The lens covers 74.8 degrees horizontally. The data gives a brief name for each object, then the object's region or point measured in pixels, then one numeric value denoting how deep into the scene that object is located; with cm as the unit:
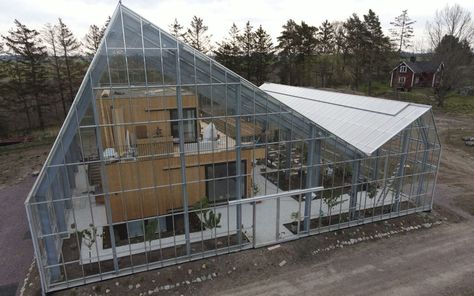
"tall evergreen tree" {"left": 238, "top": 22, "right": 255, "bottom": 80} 4697
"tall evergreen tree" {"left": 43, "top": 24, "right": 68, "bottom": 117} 3691
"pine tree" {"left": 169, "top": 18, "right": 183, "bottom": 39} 4658
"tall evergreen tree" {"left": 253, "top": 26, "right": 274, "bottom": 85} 4700
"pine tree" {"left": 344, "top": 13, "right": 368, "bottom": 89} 5431
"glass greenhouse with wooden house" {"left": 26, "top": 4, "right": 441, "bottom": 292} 1125
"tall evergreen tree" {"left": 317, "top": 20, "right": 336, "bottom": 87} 5478
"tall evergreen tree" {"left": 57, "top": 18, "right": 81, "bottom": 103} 3738
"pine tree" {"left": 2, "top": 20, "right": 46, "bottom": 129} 3403
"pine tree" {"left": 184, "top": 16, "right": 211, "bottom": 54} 4719
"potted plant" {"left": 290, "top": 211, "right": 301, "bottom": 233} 1563
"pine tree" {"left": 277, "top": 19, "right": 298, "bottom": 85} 5179
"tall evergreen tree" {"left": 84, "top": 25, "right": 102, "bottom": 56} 4112
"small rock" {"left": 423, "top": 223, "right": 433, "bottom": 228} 1669
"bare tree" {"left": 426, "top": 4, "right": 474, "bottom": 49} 5303
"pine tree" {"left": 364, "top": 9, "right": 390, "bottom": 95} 5397
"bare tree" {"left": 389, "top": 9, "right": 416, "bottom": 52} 6138
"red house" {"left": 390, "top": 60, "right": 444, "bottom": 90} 5461
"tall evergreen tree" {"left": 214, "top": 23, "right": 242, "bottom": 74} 4588
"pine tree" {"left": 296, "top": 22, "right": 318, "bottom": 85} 5153
